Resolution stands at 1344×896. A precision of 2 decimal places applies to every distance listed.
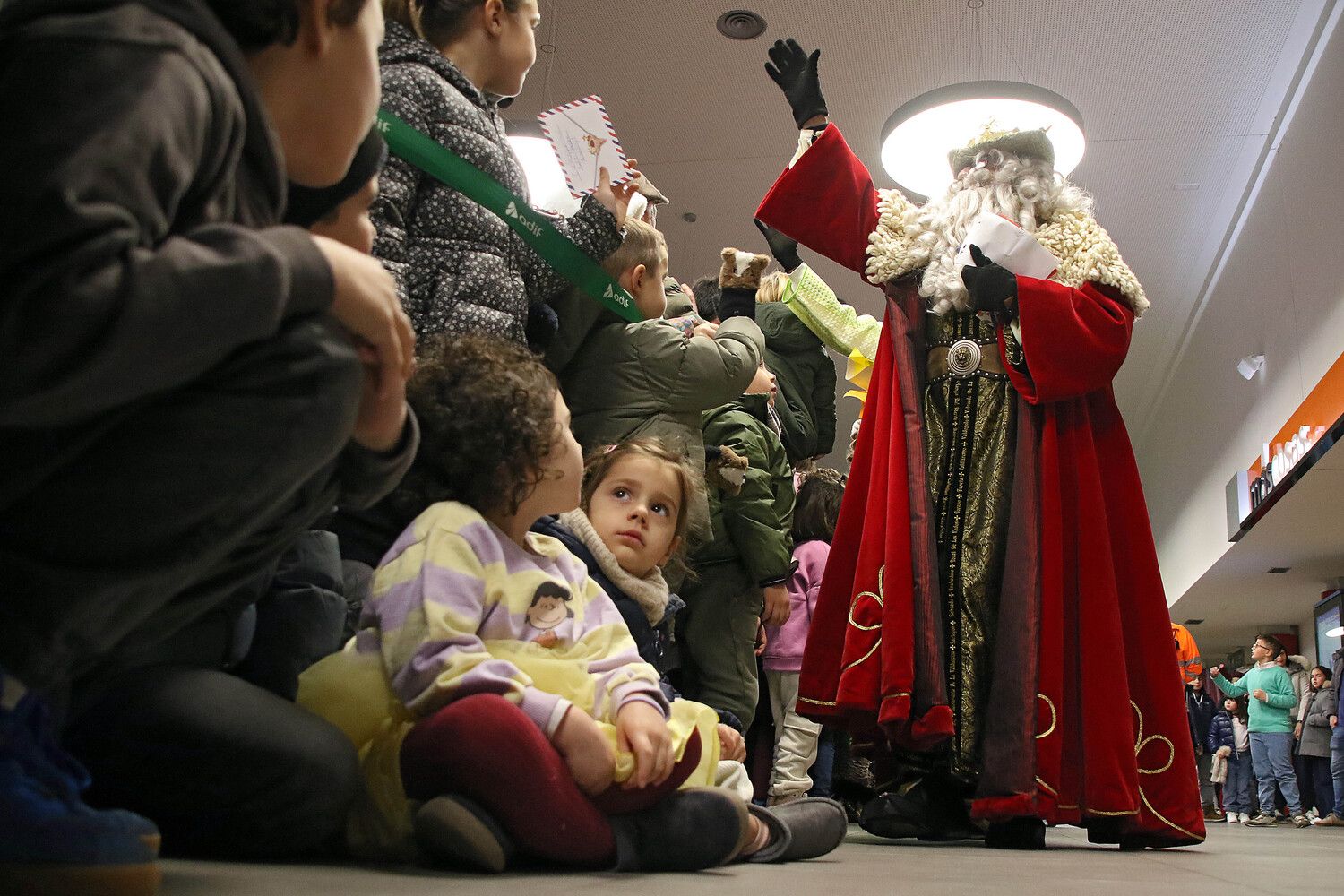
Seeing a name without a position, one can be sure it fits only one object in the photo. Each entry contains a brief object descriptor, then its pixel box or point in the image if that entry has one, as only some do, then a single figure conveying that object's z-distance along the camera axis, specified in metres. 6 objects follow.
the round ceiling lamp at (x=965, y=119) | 4.47
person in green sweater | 10.74
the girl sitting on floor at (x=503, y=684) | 1.18
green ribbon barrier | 1.80
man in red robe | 2.46
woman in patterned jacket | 1.83
